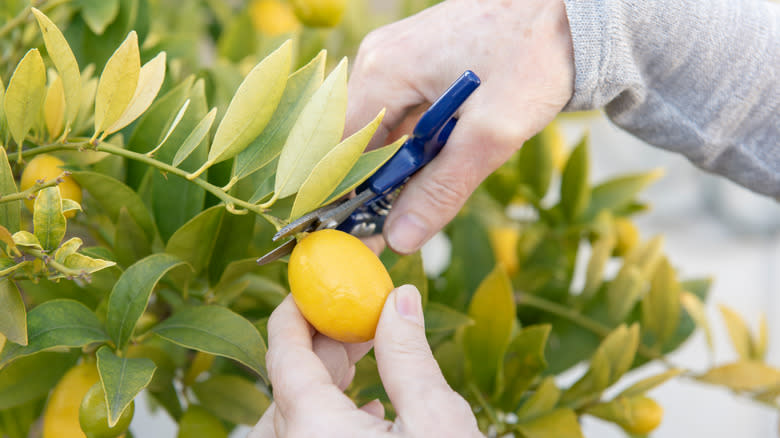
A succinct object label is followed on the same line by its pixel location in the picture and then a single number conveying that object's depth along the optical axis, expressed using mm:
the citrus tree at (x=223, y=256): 365
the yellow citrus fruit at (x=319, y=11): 747
